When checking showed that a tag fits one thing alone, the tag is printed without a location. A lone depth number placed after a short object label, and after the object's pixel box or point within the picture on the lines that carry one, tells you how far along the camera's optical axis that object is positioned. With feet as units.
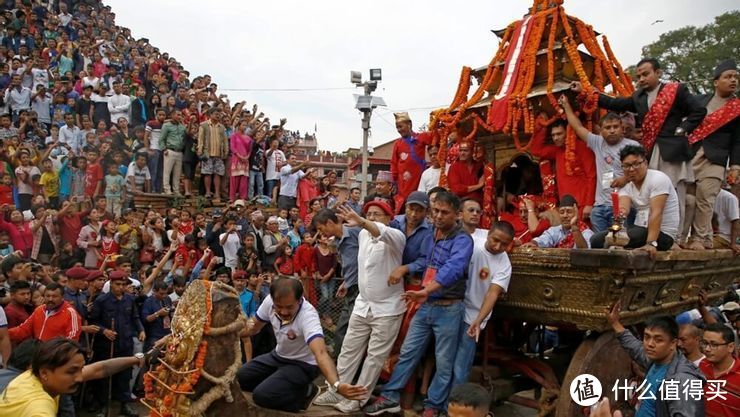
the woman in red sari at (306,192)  41.18
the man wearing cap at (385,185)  26.50
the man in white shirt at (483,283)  14.49
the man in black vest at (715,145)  18.56
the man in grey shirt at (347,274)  17.92
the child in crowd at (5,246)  26.63
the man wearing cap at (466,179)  21.38
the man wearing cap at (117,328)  21.30
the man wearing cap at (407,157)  24.56
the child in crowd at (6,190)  31.71
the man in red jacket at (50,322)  18.44
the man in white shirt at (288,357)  13.14
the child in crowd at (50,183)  33.85
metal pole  51.26
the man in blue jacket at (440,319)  14.19
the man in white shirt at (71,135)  37.78
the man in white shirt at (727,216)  21.49
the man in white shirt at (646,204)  15.49
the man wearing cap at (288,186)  41.11
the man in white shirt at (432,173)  22.72
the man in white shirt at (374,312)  14.73
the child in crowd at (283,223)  34.32
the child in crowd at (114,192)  34.37
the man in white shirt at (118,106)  40.68
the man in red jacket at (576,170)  18.30
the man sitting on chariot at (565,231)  17.34
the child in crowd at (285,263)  29.71
